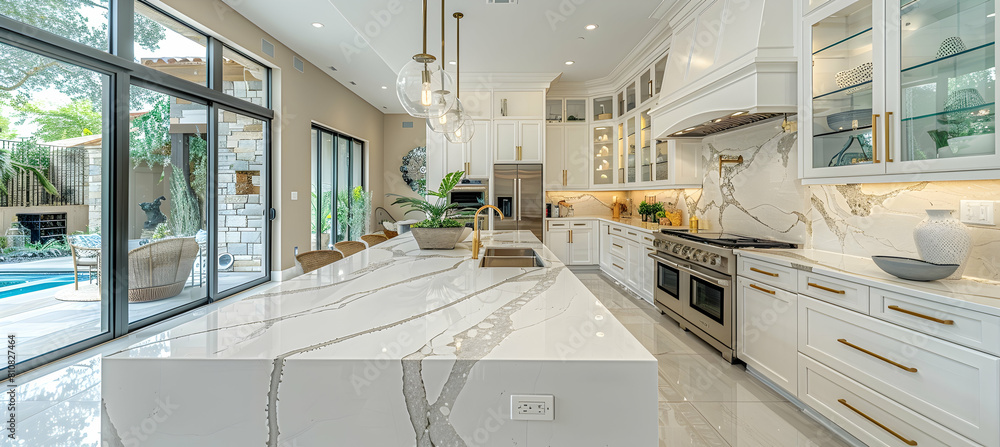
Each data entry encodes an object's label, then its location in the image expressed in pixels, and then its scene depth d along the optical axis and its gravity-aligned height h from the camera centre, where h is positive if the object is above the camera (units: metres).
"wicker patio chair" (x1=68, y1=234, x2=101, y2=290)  2.85 -0.23
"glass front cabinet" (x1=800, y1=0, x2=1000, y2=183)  1.57 +0.60
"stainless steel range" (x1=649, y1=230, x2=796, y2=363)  2.75 -0.48
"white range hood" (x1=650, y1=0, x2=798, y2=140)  2.52 +1.08
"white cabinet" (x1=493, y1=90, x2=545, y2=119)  5.75 +1.67
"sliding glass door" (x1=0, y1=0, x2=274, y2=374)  2.52 +0.39
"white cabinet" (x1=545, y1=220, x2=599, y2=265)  5.99 -0.31
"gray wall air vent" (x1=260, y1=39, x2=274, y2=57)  4.67 +2.05
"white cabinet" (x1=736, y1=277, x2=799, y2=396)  2.22 -0.67
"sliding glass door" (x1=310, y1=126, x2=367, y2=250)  6.46 +0.64
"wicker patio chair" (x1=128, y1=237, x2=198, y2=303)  3.35 -0.42
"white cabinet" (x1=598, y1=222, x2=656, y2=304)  4.27 -0.45
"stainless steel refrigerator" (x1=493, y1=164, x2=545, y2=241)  5.72 +0.35
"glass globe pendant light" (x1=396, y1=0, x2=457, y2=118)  2.11 +0.72
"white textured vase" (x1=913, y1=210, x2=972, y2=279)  1.68 -0.08
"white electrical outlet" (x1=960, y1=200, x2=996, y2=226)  1.74 +0.04
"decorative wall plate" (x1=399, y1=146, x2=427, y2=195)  9.00 +1.18
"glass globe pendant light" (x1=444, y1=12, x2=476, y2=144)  3.27 +0.76
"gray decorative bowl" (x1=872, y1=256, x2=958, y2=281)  1.65 -0.21
